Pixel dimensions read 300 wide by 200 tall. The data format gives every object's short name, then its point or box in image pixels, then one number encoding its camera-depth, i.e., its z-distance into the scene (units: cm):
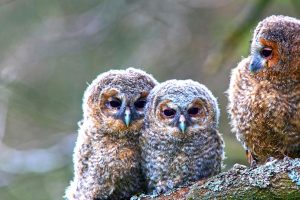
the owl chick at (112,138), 1104
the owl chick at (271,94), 996
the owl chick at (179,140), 1074
